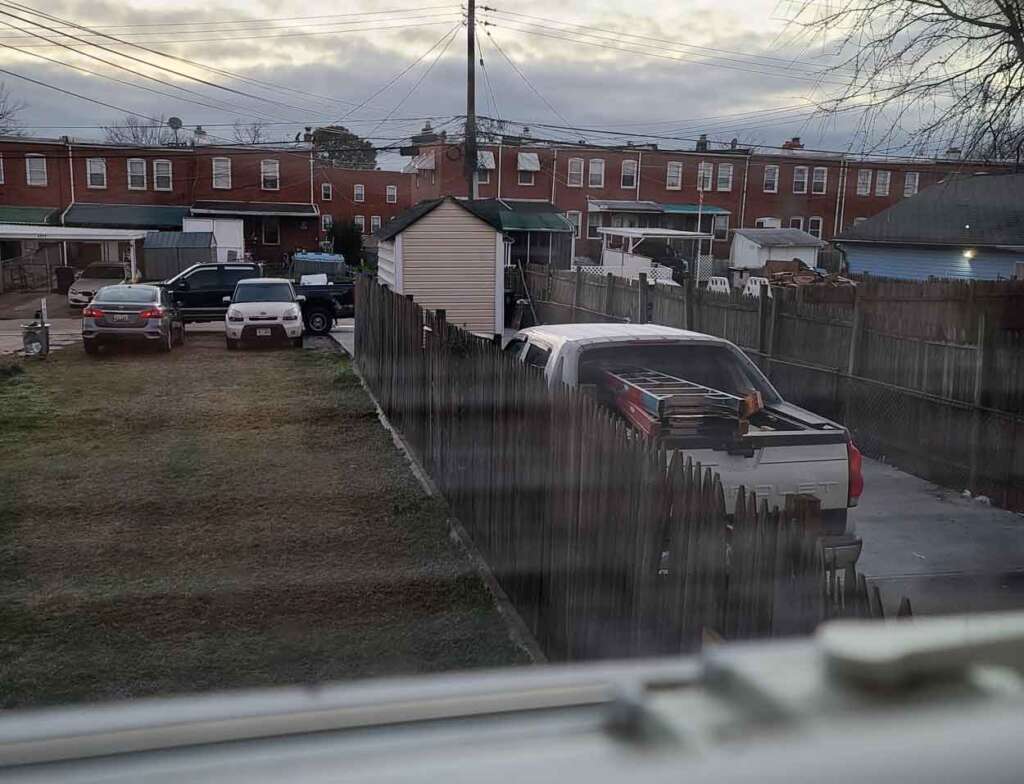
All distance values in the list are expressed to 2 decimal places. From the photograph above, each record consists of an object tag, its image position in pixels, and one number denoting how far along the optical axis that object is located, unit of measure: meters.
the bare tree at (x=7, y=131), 36.67
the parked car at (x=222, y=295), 24.58
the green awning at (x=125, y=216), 41.03
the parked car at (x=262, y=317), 20.61
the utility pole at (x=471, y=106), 27.98
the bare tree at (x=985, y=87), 10.39
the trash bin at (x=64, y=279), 36.78
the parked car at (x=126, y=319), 19.11
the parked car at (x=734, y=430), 5.66
